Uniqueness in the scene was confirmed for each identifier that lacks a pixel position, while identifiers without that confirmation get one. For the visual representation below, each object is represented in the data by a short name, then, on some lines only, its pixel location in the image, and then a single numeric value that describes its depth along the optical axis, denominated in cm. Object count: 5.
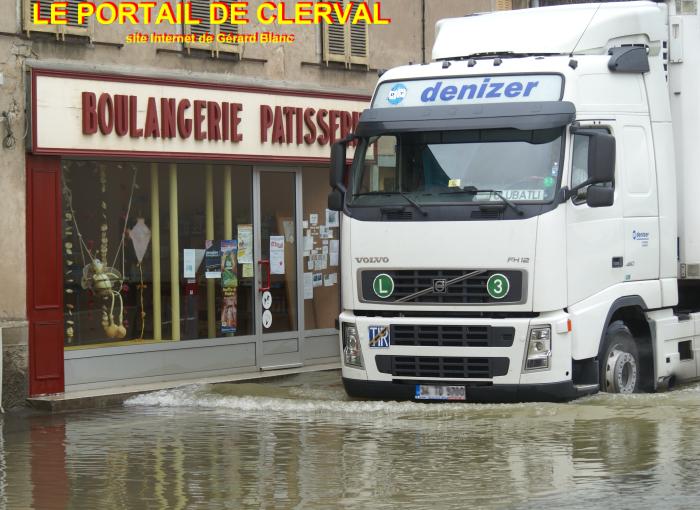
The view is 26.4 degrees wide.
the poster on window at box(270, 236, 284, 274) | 1869
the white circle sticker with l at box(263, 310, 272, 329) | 1853
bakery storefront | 1569
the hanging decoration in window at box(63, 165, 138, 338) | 1633
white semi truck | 1314
